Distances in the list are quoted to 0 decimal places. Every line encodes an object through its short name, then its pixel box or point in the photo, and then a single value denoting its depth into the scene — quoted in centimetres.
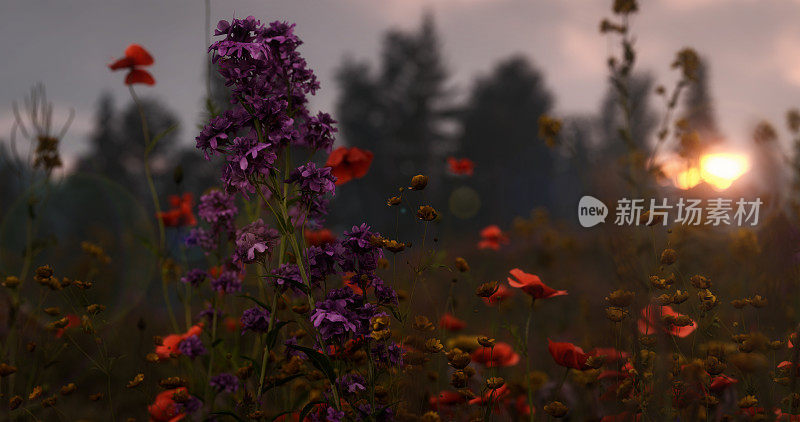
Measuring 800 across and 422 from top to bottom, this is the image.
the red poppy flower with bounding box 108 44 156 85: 289
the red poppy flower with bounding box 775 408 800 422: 250
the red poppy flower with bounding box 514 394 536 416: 269
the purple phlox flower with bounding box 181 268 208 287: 276
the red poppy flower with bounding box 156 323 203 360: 268
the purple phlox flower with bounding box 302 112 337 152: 251
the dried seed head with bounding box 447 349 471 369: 247
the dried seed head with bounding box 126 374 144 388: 260
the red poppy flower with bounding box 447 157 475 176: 367
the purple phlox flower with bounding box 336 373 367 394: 246
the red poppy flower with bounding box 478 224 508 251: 335
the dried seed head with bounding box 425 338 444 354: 249
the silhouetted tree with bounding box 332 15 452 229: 2509
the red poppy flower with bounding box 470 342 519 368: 264
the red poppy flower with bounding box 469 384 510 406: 253
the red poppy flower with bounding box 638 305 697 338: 254
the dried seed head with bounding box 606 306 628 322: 251
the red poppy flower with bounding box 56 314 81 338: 293
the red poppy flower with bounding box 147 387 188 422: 263
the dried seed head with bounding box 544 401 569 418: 248
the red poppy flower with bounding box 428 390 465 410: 259
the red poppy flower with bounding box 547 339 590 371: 252
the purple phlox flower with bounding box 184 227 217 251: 277
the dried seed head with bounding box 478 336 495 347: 249
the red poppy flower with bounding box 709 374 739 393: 252
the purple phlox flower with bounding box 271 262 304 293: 245
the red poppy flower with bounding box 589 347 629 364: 256
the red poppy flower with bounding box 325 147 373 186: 271
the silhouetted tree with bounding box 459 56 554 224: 2695
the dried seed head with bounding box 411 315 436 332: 254
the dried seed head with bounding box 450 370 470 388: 248
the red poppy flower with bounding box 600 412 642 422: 253
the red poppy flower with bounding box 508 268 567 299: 254
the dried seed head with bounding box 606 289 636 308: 254
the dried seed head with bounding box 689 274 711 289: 254
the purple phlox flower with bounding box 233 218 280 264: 246
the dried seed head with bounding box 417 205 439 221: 250
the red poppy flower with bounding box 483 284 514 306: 256
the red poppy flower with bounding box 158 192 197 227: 308
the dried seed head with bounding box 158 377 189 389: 263
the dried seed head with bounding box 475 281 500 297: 252
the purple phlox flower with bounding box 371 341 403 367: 247
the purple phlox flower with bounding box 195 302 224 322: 275
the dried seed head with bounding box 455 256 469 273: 263
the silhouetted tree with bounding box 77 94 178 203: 2384
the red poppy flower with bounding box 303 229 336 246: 290
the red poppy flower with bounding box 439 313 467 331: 281
